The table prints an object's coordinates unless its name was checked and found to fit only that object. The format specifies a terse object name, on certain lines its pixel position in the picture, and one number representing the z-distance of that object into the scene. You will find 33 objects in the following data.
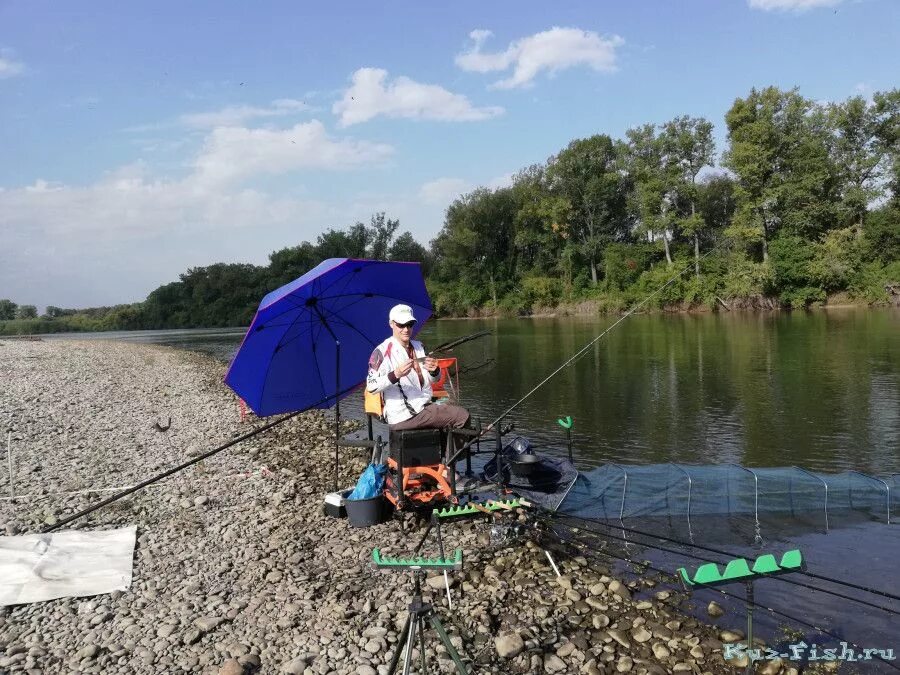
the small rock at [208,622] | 5.44
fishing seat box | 6.93
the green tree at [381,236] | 97.62
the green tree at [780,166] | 55.78
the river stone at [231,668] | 4.73
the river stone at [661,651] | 5.17
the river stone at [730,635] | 5.54
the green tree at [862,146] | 56.59
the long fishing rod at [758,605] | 5.75
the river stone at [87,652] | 5.03
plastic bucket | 7.23
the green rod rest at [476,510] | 6.24
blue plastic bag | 7.28
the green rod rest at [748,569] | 3.64
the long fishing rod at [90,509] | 4.98
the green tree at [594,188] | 72.31
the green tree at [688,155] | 64.12
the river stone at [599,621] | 5.62
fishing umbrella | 8.09
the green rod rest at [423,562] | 3.95
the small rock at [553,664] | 4.93
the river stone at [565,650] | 5.13
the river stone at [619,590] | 6.21
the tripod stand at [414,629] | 3.63
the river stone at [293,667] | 4.78
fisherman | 6.89
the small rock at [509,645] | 5.02
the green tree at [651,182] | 65.94
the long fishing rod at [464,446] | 6.49
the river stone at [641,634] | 5.44
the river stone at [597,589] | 6.22
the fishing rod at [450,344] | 7.15
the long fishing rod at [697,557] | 6.71
